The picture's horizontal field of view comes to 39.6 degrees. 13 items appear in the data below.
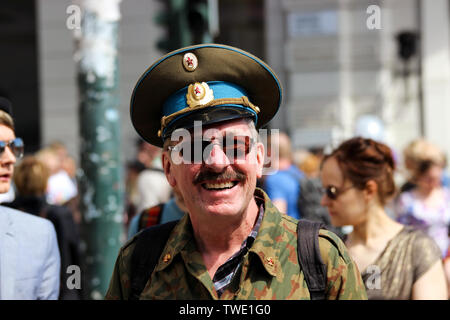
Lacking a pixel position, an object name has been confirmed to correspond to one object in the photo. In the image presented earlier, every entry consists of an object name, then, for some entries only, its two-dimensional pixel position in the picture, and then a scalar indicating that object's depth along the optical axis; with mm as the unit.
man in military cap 2164
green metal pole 4695
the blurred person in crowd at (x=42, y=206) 4949
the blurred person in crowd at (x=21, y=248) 2605
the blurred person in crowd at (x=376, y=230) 3070
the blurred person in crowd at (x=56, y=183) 7746
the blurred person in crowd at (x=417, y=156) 5992
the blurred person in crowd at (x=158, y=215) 3691
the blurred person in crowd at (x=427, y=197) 5820
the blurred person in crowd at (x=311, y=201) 5414
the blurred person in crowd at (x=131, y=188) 7793
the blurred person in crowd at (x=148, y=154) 6953
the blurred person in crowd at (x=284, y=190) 5684
